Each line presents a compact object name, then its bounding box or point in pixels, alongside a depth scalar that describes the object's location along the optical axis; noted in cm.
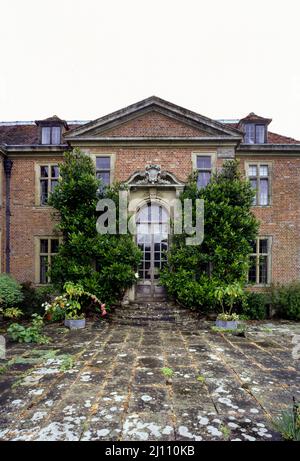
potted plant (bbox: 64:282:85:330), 848
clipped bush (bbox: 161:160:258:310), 956
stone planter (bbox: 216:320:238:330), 838
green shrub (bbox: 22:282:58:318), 1090
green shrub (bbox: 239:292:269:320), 1087
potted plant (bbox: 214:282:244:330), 839
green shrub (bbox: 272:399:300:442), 293
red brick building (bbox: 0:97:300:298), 1094
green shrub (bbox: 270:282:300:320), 1089
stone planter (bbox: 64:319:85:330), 846
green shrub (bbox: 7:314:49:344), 693
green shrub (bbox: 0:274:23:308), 963
